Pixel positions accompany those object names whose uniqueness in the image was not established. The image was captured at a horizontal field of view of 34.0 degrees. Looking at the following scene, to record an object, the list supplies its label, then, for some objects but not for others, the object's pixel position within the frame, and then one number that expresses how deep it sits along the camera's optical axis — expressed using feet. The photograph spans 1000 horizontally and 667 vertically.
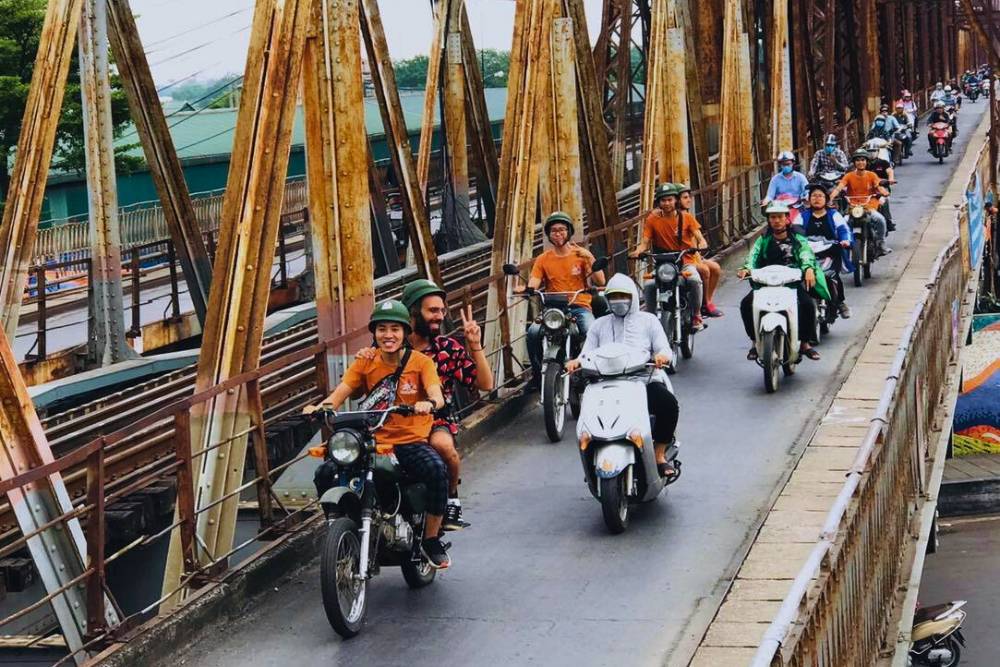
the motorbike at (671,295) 46.80
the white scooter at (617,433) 30.22
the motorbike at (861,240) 62.95
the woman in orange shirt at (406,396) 26.02
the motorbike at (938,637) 53.21
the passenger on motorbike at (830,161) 79.66
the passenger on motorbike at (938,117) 124.88
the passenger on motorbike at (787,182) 60.59
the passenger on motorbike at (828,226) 53.31
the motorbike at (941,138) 123.85
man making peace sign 26.76
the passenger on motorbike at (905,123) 127.04
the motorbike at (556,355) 38.91
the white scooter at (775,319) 43.11
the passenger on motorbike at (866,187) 67.26
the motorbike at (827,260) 51.31
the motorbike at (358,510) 24.18
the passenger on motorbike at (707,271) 47.96
